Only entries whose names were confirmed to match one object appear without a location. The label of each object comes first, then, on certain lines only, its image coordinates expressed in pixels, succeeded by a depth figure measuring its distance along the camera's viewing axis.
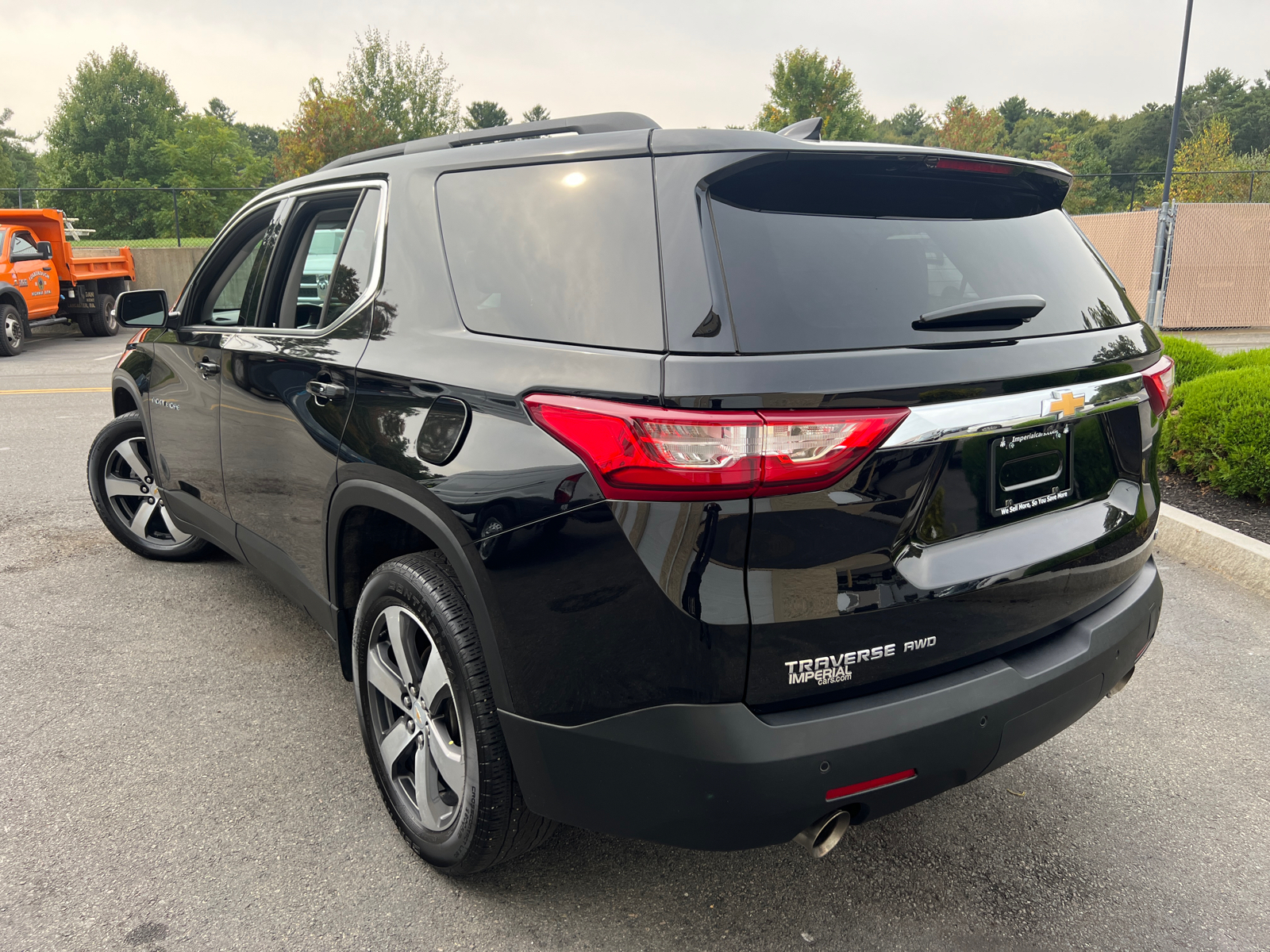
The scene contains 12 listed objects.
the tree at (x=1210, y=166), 36.06
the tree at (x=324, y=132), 46.09
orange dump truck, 15.65
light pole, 15.10
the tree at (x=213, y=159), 50.75
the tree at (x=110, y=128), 59.00
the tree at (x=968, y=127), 63.84
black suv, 1.74
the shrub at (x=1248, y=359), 6.66
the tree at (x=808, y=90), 55.22
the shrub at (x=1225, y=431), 5.43
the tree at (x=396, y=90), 50.06
